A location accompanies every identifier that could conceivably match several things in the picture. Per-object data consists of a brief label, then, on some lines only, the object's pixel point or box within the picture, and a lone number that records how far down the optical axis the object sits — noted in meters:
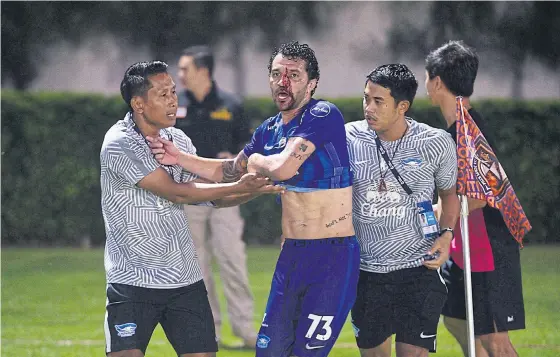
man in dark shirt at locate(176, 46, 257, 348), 18.98
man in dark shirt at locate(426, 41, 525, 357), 13.34
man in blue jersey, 11.28
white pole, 12.00
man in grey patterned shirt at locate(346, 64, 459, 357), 12.30
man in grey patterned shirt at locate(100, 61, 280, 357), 11.55
